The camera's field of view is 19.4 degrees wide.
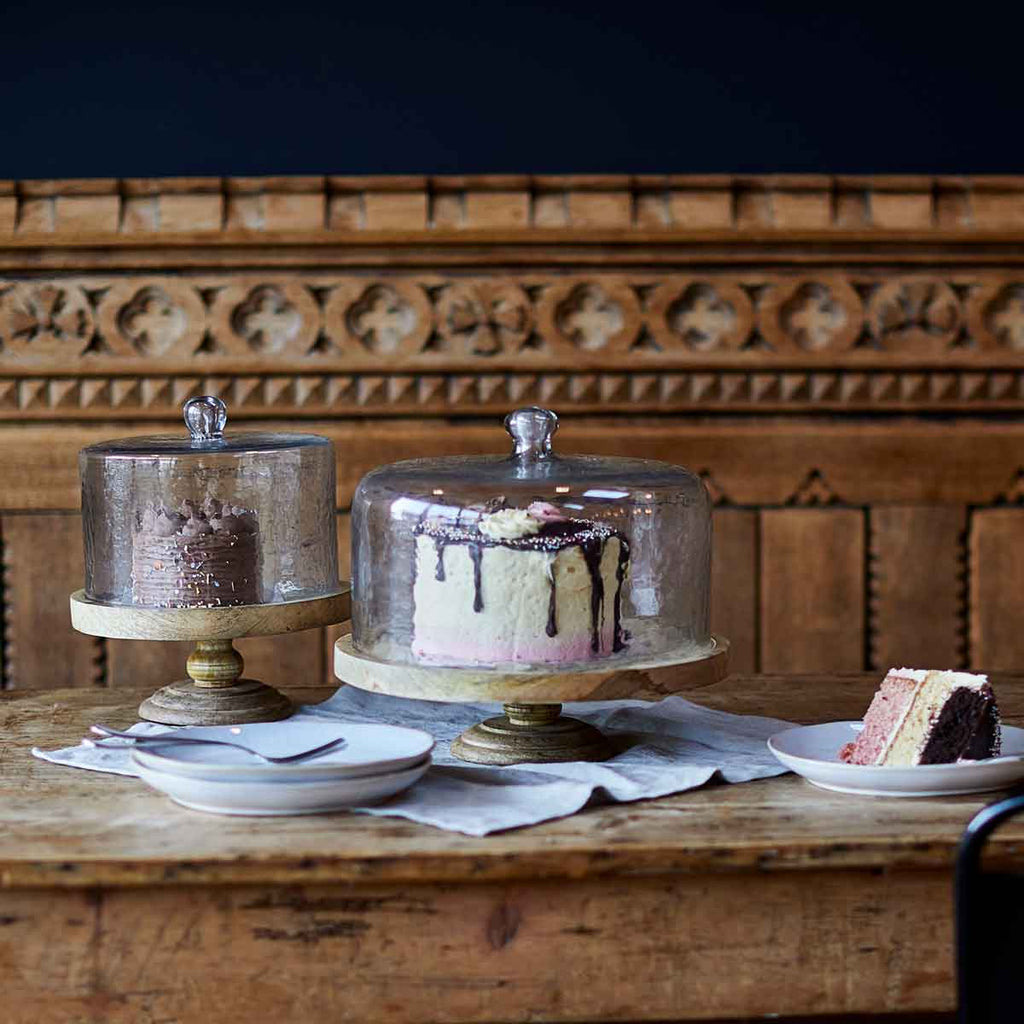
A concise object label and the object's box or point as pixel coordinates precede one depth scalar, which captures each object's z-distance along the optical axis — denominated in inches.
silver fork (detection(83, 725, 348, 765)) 89.2
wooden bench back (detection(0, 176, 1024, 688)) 127.2
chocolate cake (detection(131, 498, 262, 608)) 98.1
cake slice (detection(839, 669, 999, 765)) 88.8
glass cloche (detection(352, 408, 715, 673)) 91.0
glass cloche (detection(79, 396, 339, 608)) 99.4
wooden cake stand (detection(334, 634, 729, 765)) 89.4
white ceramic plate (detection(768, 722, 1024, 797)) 87.7
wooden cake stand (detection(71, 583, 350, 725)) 97.3
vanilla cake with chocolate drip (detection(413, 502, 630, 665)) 90.9
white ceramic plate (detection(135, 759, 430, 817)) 85.9
